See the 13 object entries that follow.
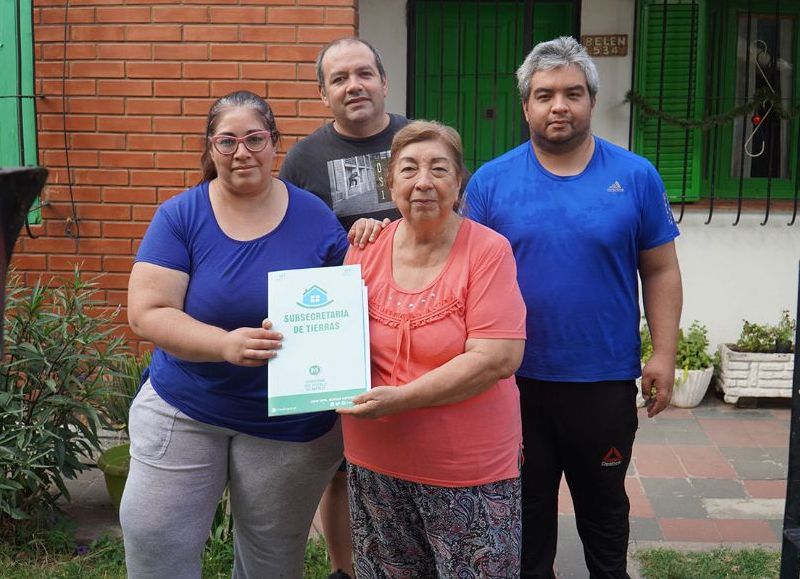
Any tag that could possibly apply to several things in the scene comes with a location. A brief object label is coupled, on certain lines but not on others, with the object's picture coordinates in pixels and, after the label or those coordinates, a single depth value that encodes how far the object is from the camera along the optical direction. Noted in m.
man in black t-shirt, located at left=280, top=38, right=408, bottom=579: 3.19
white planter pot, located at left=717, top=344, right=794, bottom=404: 6.10
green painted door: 6.32
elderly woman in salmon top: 2.46
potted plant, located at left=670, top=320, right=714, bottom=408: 6.14
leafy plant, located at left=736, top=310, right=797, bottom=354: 6.15
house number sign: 6.24
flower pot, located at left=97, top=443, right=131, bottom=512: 4.11
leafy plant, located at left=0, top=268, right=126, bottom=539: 3.81
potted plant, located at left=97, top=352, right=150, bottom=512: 4.12
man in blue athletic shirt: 2.84
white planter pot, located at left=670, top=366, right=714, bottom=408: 6.13
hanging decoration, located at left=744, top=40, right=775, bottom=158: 6.31
